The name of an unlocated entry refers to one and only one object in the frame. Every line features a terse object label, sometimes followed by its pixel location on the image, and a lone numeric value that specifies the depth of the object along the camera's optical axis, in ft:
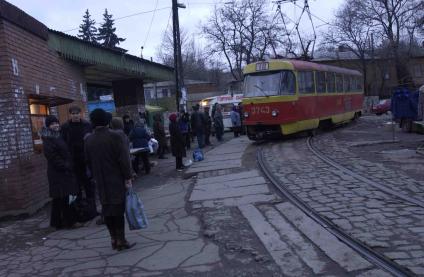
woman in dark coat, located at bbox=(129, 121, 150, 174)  45.93
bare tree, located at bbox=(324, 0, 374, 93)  188.55
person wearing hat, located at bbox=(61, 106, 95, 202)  28.94
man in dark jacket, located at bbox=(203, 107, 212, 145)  71.41
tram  61.46
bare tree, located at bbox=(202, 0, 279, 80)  178.81
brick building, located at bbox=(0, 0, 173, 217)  30.60
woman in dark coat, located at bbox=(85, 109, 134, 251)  21.34
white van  110.52
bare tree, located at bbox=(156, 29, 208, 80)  268.82
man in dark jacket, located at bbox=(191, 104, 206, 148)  65.26
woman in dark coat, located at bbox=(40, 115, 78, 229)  26.53
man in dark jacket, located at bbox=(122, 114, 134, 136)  50.33
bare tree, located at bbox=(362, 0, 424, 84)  181.88
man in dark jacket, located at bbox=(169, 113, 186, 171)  46.57
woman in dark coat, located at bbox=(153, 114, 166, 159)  59.16
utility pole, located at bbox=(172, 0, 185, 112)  76.72
